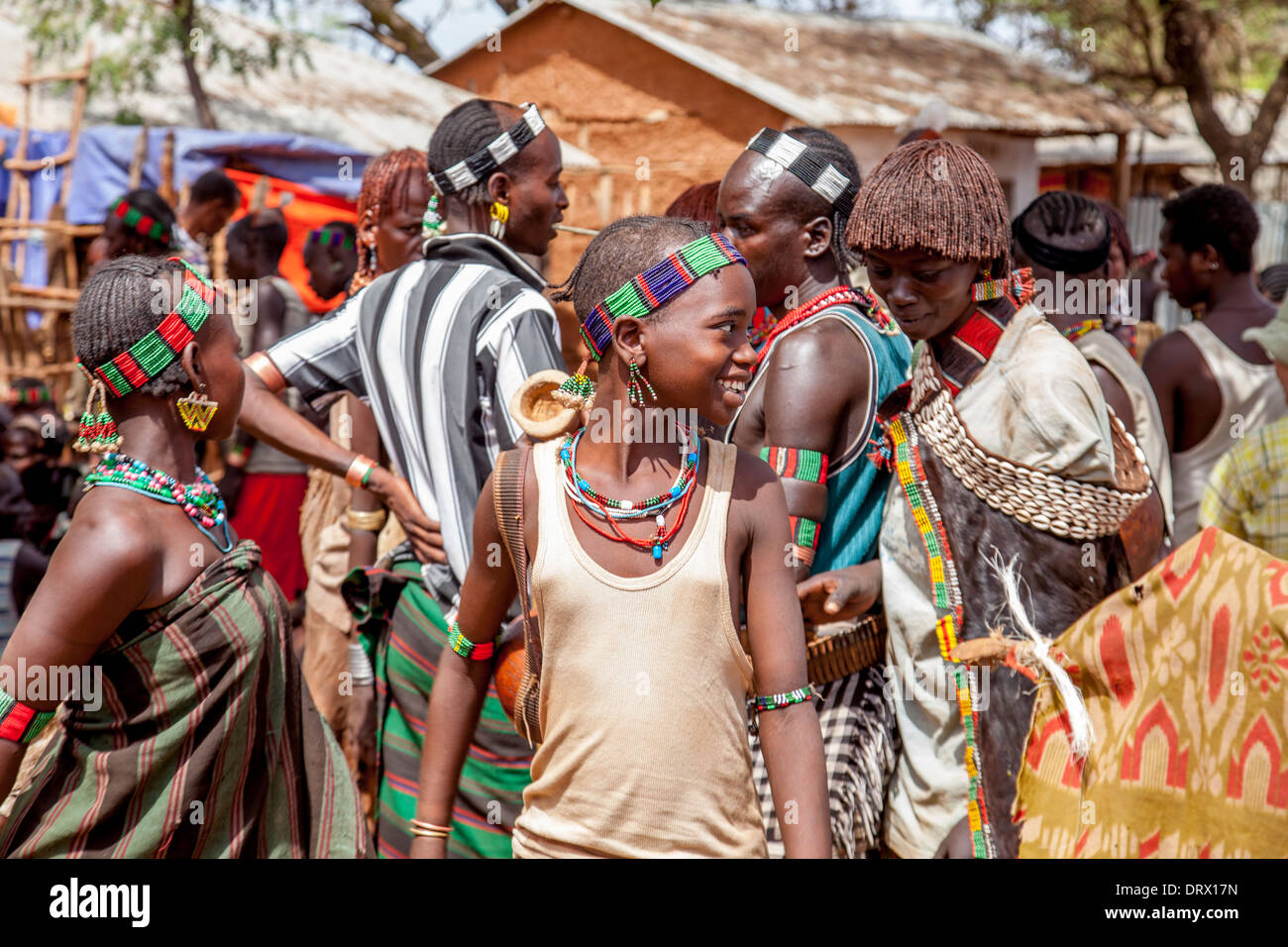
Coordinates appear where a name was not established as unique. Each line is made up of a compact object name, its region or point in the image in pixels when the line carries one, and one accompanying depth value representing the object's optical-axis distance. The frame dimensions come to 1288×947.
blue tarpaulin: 9.84
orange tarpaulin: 8.84
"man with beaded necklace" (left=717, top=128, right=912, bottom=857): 3.10
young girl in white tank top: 2.27
